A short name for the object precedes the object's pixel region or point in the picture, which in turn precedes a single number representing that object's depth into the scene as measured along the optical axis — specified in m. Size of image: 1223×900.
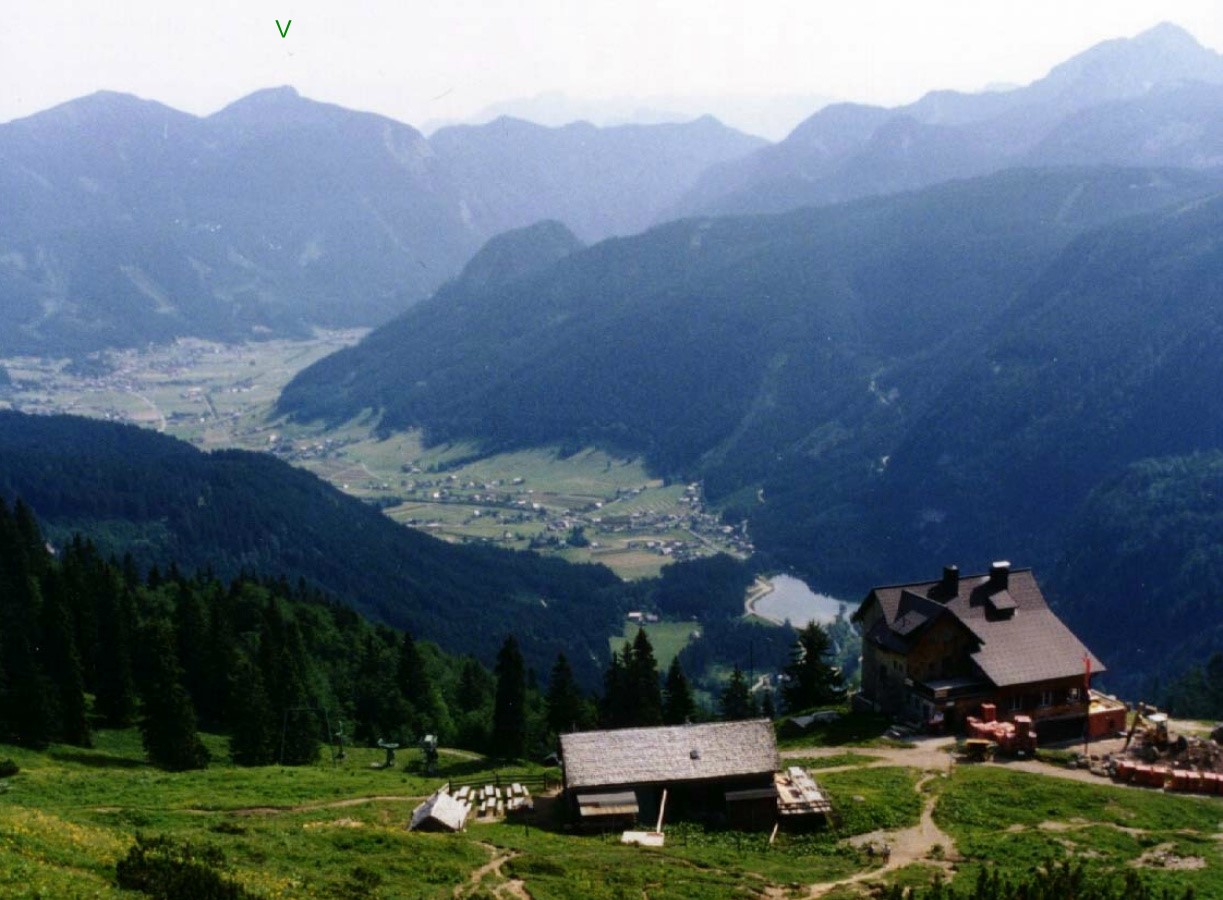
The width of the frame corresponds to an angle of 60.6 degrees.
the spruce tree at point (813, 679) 109.44
